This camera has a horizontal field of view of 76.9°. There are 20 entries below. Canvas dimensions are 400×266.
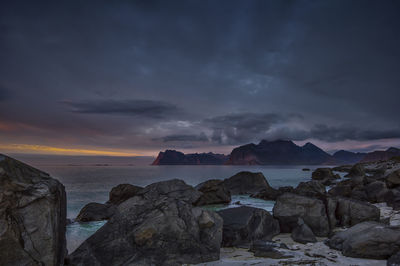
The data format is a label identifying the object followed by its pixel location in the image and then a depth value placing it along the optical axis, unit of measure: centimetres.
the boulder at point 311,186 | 3136
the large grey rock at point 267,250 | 905
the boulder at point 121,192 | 2991
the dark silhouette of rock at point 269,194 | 3522
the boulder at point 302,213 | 1340
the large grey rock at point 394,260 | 736
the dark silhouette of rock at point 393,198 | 1902
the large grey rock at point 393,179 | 2623
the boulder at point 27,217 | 620
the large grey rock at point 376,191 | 2338
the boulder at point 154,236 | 881
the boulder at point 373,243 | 830
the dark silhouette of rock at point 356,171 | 5913
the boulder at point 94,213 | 2205
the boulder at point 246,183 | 4412
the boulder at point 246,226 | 1171
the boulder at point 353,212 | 1442
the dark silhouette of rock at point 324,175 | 6638
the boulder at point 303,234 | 1164
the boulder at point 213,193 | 3294
